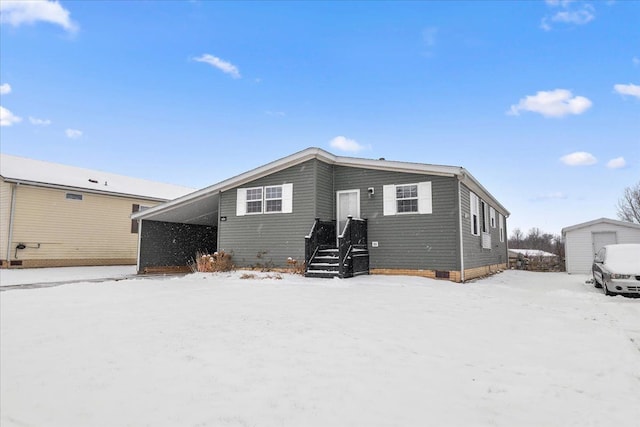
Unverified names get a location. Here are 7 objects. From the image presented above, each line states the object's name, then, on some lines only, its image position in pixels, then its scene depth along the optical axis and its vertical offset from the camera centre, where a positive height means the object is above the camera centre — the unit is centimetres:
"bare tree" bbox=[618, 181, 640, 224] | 3456 +423
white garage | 1612 +46
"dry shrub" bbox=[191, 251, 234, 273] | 1319 -58
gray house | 1112 +109
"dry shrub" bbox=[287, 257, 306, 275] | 1197 -63
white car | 871 -53
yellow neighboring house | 1579 +149
